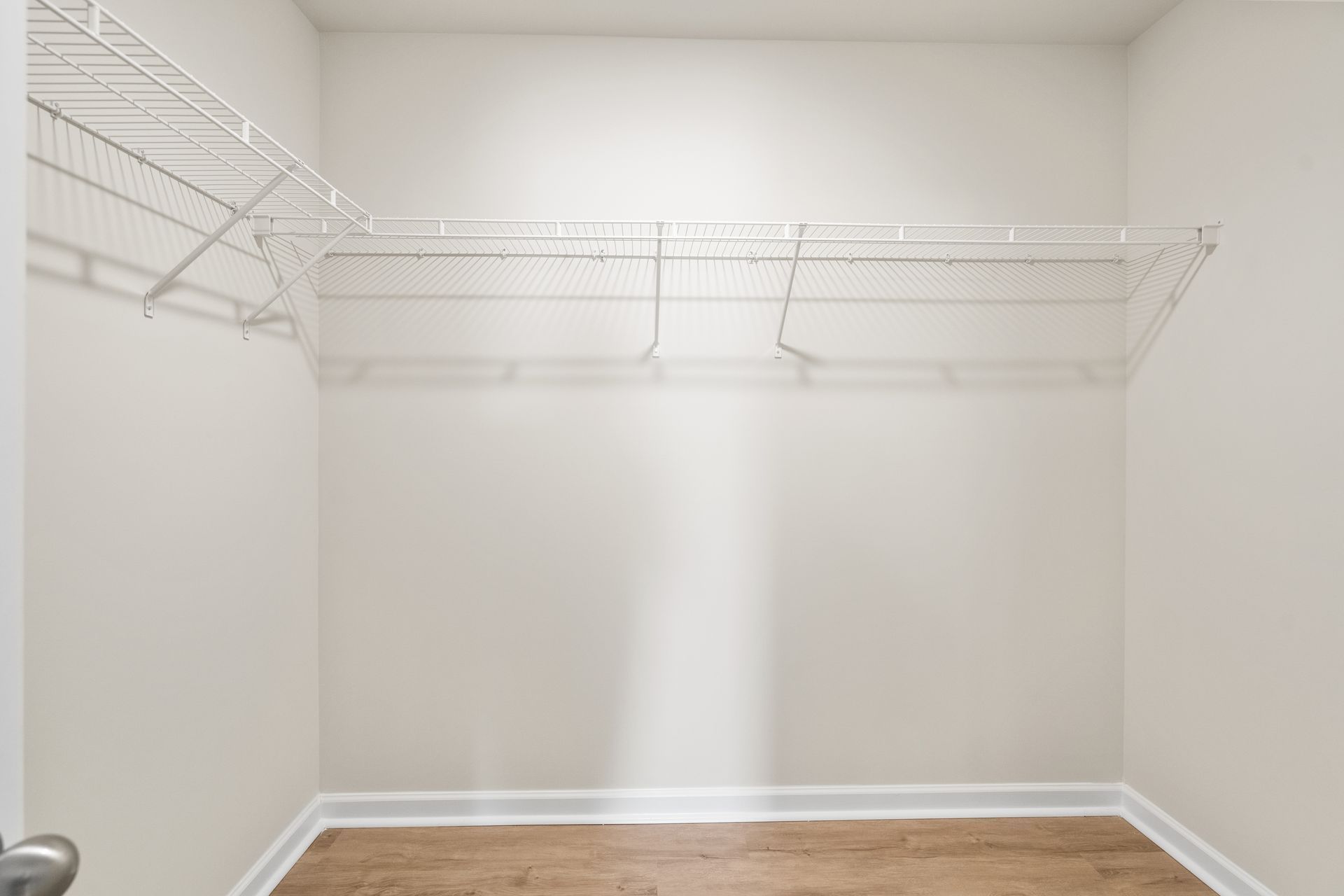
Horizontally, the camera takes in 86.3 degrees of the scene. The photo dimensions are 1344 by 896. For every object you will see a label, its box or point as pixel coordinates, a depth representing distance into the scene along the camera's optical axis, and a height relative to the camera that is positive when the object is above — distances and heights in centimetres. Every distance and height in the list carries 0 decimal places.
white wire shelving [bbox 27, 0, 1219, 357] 152 +66
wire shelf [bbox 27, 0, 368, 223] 120 +68
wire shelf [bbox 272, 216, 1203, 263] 228 +66
